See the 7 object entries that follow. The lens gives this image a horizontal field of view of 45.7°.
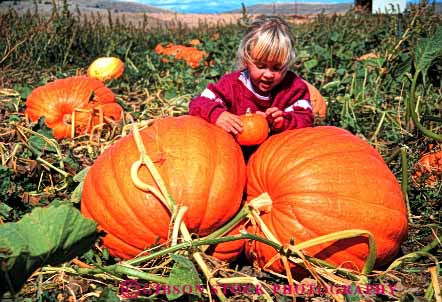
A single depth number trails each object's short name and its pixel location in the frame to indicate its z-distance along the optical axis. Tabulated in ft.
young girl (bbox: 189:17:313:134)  8.38
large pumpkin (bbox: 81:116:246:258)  6.51
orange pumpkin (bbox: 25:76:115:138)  12.62
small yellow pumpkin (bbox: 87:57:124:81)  19.45
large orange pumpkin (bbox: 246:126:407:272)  6.56
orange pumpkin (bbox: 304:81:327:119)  13.34
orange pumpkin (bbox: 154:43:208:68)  23.22
